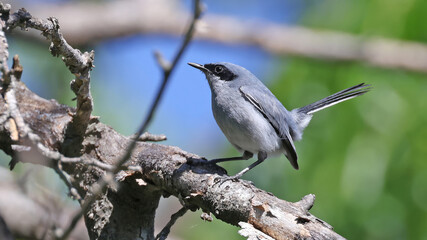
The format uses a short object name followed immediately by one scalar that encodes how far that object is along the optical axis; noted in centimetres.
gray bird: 722
